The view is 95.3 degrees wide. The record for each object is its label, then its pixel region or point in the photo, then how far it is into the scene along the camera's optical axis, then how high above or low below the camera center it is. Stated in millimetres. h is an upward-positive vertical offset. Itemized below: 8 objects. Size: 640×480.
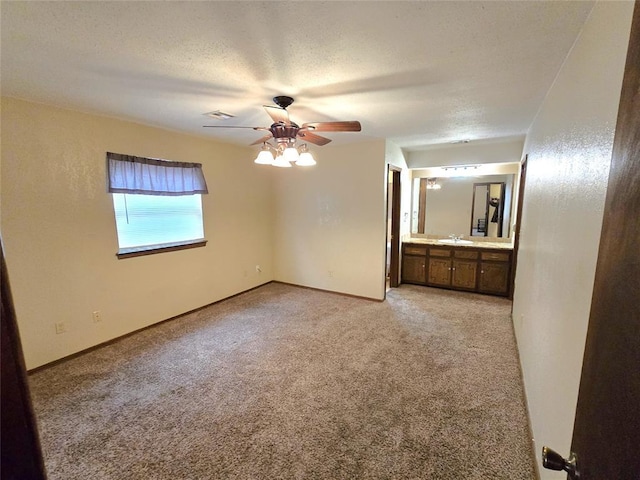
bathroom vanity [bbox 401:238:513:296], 4391 -1004
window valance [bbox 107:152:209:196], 3045 +334
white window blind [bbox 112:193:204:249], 3215 -169
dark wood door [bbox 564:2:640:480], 534 -257
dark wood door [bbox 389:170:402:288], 4760 -458
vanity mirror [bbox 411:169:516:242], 4789 -46
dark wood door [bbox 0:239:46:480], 471 -335
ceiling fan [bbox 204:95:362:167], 2244 +577
